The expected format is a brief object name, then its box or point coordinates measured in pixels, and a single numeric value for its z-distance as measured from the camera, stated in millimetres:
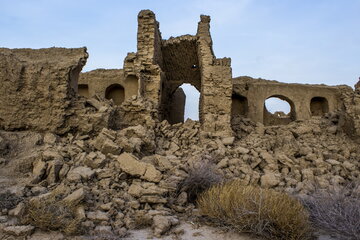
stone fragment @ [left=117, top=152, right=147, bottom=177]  4416
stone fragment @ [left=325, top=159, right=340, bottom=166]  5996
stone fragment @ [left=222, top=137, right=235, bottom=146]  6794
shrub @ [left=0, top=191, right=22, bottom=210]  3280
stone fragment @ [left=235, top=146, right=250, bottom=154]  6305
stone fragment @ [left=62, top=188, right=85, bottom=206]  3336
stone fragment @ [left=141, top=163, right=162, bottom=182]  4291
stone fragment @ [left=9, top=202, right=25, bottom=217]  3072
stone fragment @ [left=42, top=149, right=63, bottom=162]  4516
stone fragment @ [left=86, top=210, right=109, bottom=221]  3223
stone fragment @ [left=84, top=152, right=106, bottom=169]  4522
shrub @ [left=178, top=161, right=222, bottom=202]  4461
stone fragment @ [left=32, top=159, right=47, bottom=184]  4027
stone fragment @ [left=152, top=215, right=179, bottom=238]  3096
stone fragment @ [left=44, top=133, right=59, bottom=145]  5258
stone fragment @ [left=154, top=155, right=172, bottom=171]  4854
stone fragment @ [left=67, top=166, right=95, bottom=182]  4042
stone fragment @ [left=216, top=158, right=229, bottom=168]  5492
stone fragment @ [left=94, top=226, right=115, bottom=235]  2960
